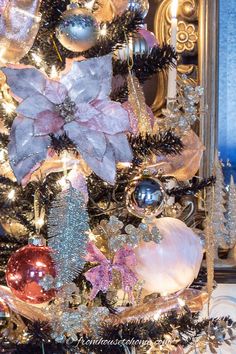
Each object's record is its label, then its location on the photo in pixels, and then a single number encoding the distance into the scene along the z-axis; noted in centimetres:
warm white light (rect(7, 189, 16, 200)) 182
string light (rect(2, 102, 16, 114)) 179
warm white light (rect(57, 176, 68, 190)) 173
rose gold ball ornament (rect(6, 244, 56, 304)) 172
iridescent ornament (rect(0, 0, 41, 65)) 176
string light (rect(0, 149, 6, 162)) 181
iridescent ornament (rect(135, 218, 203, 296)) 178
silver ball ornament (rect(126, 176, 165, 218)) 176
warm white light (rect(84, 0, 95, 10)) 188
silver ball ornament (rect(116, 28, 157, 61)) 185
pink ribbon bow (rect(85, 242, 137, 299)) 176
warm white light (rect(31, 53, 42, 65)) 183
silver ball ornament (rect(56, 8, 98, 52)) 172
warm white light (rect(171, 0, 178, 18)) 206
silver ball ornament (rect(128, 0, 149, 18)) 192
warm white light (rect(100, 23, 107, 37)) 182
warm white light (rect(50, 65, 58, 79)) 178
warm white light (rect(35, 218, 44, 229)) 179
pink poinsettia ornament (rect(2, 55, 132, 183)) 168
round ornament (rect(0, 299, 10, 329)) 180
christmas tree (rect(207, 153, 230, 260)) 263
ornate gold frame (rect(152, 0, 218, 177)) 267
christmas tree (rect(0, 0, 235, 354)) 169
